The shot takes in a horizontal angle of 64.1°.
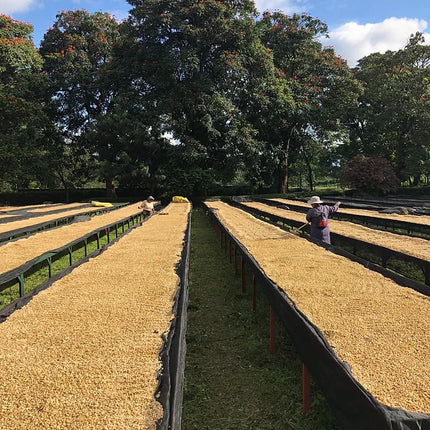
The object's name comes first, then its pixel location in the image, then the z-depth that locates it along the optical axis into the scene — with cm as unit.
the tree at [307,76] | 2186
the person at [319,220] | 578
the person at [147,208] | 1182
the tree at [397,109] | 2309
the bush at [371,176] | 2138
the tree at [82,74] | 2095
